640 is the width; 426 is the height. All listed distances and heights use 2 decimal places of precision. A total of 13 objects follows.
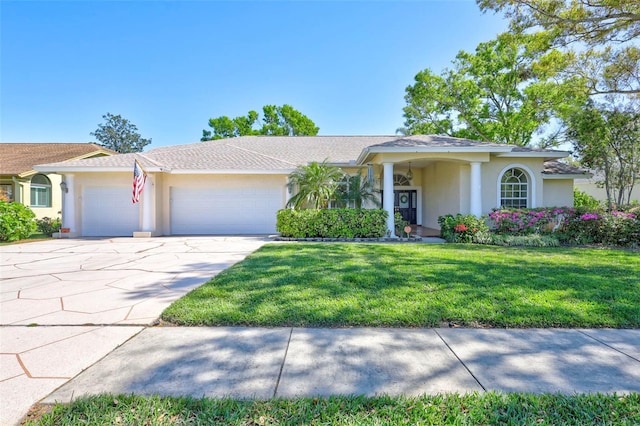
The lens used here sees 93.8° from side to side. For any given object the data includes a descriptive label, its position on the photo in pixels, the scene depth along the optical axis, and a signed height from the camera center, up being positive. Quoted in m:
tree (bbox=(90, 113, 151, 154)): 46.66 +11.90
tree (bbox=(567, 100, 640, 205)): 12.19 +2.89
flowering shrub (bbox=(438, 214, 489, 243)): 10.77 -0.77
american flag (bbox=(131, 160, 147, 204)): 11.54 +1.09
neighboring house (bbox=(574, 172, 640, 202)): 23.48 +1.45
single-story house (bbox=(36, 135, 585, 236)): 11.80 +1.11
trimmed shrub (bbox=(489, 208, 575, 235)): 10.92 -0.47
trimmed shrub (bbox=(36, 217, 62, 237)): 13.68 -0.72
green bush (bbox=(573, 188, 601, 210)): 18.91 +0.38
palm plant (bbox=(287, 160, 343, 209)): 11.66 +0.97
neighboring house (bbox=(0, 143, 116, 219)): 16.67 +2.12
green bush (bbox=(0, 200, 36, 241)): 11.15 -0.41
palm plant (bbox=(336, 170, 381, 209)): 12.18 +0.60
